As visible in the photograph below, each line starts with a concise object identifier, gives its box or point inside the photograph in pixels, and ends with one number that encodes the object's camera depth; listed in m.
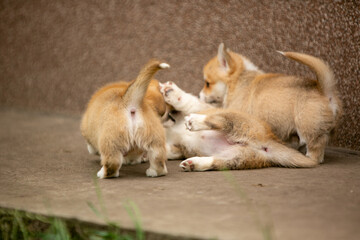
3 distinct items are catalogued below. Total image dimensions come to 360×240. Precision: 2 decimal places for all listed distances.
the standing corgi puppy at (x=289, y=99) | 7.39
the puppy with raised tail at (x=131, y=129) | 6.34
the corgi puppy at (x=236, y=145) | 7.12
